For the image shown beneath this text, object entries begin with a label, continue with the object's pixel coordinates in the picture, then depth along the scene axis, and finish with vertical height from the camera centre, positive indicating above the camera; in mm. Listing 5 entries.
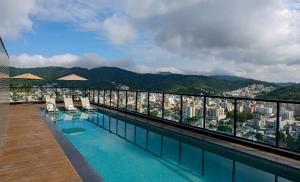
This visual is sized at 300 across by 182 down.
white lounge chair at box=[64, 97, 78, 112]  9700 -981
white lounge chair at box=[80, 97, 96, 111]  9852 -990
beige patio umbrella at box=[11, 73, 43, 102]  10782 +514
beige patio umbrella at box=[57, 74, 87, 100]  11272 +498
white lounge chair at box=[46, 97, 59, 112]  9149 -934
